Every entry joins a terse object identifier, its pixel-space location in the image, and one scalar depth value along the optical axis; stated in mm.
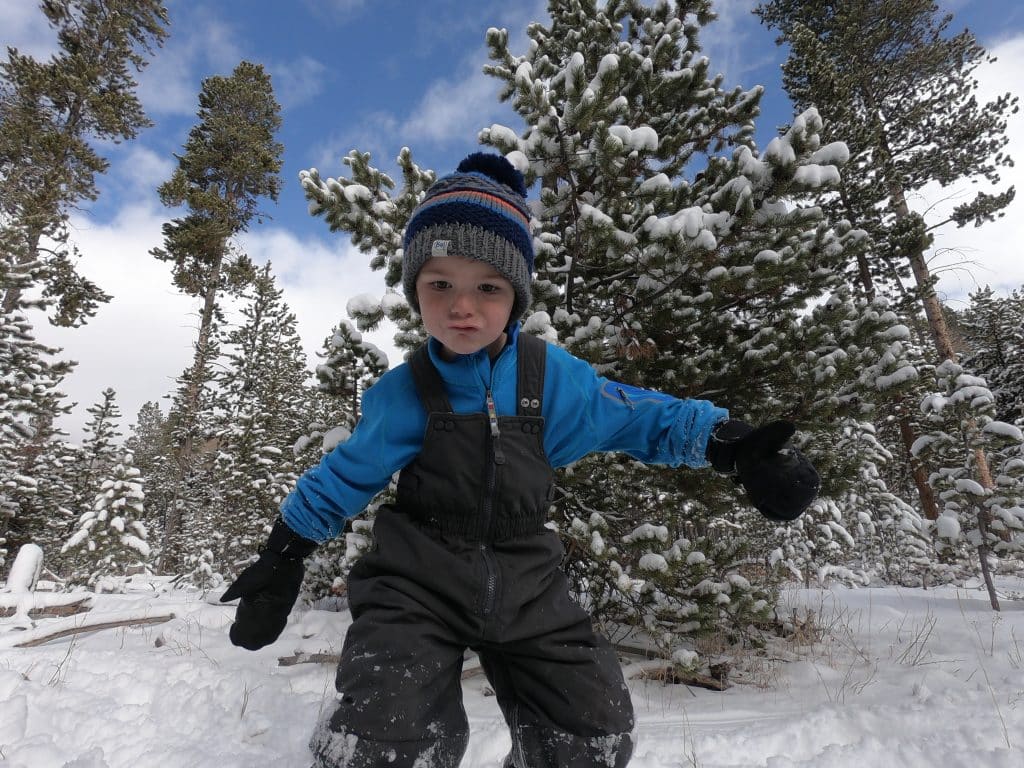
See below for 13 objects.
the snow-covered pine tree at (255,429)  12617
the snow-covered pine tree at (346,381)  3109
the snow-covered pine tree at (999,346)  15634
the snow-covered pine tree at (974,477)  4738
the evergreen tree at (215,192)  15211
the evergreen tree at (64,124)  11055
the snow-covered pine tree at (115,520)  9445
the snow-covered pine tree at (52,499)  12977
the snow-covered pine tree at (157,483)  20478
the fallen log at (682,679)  3133
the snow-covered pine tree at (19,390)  10391
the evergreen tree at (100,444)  15898
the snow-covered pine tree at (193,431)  15180
